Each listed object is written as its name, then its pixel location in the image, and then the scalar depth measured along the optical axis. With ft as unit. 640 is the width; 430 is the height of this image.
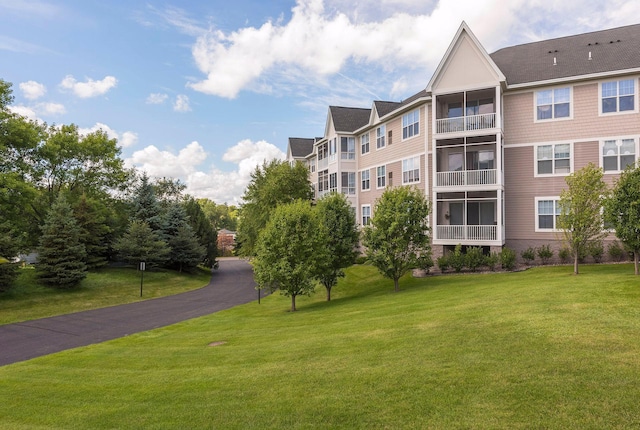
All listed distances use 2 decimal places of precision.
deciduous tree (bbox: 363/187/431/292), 58.65
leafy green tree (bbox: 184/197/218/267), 137.59
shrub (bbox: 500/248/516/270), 65.72
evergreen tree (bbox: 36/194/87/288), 81.35
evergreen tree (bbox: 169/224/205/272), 117.60
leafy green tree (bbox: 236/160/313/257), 117.50
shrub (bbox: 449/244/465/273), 68.59
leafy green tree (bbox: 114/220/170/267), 102.78
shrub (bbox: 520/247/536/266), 68.18
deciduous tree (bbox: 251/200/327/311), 57.31
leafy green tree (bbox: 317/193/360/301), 66.08
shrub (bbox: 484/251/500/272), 66.90
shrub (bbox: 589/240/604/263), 62.44
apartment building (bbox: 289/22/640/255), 64.80
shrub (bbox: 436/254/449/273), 70.18
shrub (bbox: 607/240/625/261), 61.87
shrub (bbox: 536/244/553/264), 66.80
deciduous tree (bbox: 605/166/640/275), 43.70
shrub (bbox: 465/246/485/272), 67.72
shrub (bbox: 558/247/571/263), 65.51
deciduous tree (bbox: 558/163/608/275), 50.01
